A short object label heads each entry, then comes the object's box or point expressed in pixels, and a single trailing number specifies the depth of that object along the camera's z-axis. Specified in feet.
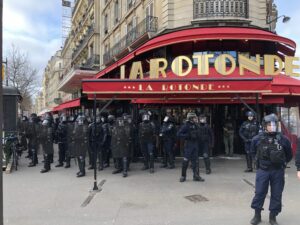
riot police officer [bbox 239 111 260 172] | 24.32
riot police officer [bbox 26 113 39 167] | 27.05
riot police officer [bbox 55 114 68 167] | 28.33
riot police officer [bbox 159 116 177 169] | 26.14
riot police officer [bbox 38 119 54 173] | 25.27
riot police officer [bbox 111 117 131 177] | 23.39
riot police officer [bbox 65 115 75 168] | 24.05
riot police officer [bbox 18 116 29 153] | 34.84
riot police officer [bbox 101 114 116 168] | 26.11
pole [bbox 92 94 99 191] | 19.08
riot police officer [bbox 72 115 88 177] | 23.08
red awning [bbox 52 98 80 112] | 38.28
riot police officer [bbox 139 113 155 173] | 24.96
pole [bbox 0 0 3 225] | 8.57
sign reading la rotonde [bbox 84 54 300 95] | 19.39
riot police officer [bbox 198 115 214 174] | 23.54
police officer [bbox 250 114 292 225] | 13.09
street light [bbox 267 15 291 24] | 39.16
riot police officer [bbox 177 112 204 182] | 21.02
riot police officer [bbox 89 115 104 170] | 25.28
